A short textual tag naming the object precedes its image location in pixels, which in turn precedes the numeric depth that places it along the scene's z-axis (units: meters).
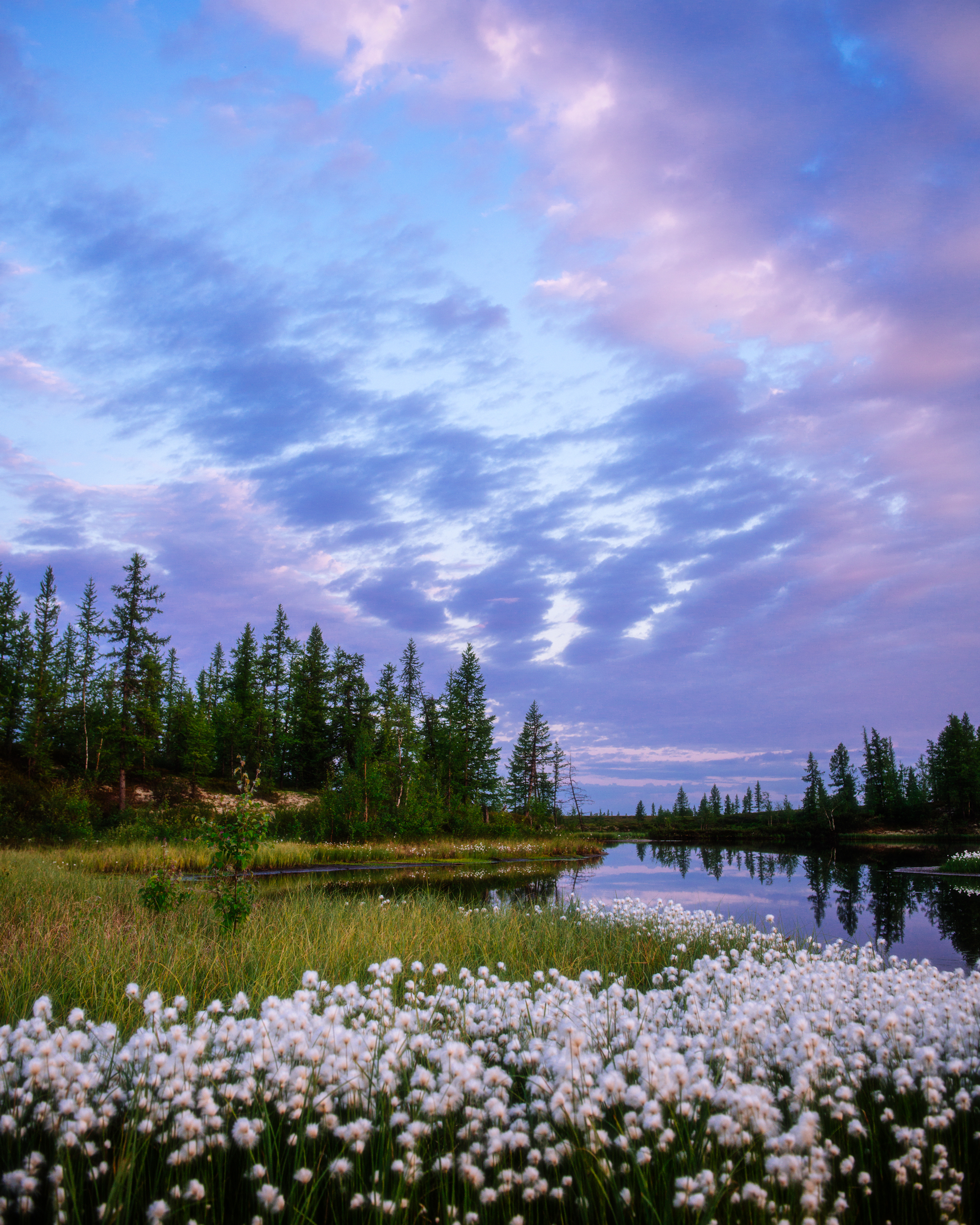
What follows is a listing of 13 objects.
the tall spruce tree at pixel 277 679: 65.69
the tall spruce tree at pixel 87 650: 54.59
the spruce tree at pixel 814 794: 81.06
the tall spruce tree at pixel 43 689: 46.75
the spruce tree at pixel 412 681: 75.69
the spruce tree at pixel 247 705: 58.94
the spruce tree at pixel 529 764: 70.00
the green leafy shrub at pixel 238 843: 9.39
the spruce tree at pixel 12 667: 50.31
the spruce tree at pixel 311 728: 64.50
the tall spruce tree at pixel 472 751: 58.03
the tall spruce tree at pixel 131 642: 41.91
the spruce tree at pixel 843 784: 81.88
